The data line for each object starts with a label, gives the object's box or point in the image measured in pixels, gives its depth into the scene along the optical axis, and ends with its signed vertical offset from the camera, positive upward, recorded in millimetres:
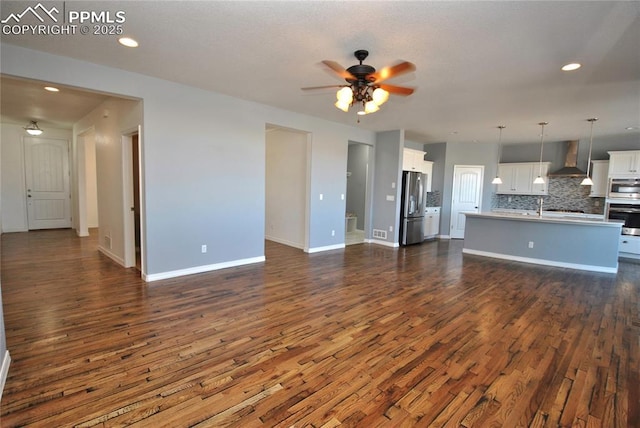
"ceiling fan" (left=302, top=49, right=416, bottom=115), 2817 +1071
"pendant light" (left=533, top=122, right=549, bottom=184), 5962 +1437
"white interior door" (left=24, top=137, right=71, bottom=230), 7820 -28
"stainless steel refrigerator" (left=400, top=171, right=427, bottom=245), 7281 -347
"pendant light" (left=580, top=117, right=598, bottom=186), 5475 +783
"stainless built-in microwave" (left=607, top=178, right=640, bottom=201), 6551 +248
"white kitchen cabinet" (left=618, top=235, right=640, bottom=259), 6449 -1006
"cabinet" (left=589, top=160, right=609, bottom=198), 7047 +487
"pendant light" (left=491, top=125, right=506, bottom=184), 6402 +1426
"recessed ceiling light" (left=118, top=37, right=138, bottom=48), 2926 +1402
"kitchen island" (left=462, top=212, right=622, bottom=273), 5363 -841
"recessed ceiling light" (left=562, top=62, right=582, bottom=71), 3199 +1411
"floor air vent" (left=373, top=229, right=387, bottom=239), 7438 -1035
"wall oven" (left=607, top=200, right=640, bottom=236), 6477 -330
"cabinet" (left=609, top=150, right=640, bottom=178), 6500 +779
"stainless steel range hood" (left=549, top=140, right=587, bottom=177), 7547 +880
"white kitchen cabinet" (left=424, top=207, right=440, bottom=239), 8406 -811
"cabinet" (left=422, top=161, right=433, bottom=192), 8344 +644
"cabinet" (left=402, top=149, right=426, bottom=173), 7409 +833
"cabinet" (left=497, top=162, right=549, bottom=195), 8016 +498
